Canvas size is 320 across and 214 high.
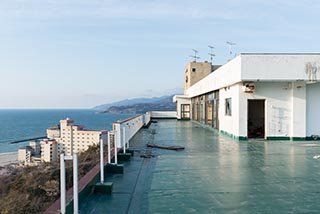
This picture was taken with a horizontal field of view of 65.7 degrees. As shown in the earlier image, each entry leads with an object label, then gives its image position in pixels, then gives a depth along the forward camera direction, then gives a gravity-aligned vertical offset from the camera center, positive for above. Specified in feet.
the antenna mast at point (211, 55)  92.51 +19.14
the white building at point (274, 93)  26.30 +1.49
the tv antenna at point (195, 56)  96.66 +19.84
